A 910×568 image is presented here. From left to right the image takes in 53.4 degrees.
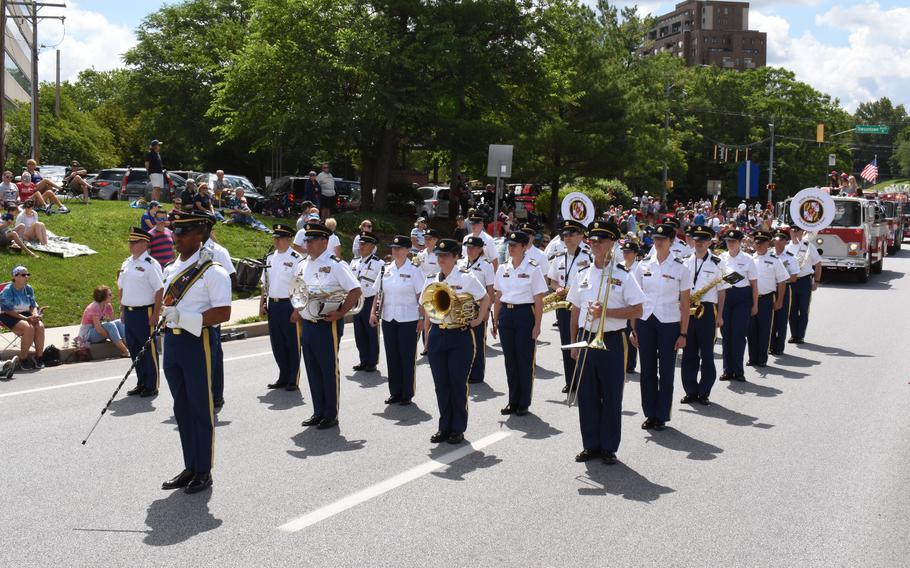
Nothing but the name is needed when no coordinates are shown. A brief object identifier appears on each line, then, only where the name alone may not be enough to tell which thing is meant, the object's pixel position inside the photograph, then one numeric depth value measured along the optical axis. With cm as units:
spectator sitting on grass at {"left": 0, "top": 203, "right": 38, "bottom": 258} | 1816
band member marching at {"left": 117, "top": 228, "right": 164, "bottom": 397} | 1034
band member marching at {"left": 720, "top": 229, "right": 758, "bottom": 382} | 1205
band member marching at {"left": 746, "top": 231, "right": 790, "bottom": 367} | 1323
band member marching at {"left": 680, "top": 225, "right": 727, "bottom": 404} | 1052
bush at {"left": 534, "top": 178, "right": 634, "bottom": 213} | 4162
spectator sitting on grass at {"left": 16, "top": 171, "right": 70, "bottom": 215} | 2166
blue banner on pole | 6825
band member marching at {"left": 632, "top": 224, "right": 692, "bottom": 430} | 912
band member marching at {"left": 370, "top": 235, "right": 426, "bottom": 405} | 1019
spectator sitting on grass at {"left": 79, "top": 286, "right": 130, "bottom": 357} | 1348
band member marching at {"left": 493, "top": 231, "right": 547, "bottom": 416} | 962
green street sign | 5045
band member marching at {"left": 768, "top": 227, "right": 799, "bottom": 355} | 1426
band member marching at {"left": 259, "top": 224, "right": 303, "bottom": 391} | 1081
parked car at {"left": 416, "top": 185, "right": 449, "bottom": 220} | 3516
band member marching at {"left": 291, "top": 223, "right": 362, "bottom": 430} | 884
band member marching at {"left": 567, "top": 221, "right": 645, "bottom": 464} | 769
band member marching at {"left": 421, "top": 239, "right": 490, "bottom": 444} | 833
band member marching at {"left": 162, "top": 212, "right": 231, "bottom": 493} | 684
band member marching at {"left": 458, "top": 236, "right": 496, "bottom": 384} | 967
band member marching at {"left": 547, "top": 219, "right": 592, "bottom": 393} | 1105
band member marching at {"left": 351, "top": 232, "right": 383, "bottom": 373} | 1197
